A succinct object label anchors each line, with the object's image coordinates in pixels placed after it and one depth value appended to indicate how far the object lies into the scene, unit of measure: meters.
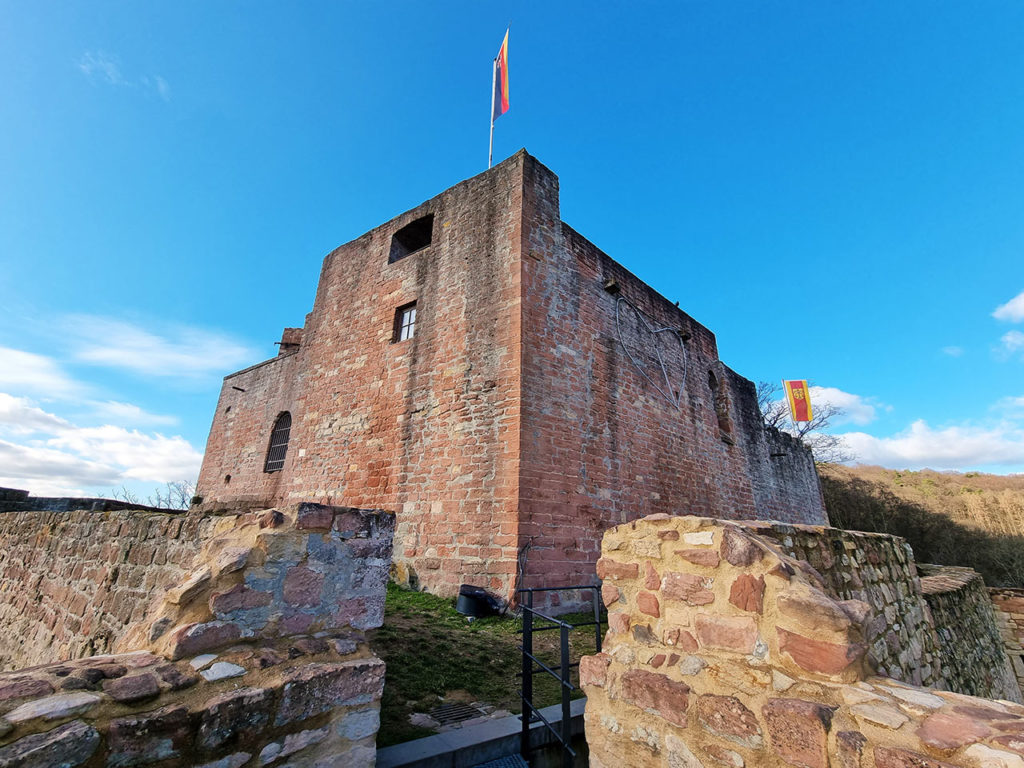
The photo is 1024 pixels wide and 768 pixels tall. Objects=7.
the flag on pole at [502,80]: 10.35
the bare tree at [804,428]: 24.99
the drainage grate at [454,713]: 3.28
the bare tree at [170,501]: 27.72
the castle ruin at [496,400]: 6.68
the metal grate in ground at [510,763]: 2.92
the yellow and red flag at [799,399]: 19.40
